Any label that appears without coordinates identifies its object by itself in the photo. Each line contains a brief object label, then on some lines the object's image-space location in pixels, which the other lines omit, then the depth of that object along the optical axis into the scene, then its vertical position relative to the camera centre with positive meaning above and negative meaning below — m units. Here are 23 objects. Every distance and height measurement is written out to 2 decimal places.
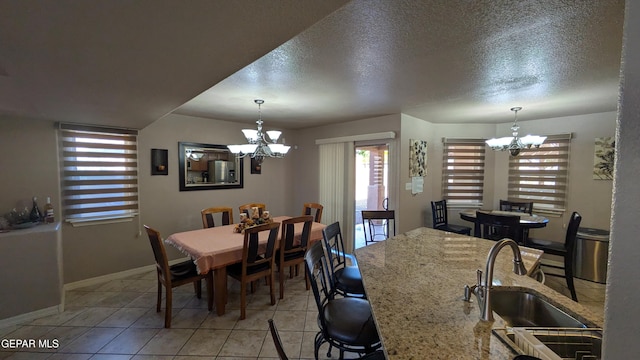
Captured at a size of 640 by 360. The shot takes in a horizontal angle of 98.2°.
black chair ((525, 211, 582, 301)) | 3.12 -0.91
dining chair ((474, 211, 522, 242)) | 3.16 -0.62
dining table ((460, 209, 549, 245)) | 3.41 -0.62
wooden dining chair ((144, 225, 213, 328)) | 2.55 -1.04
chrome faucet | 1.15 -0.44
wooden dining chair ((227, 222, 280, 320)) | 2.71 -0.95
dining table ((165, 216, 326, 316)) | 2.60 -0.79
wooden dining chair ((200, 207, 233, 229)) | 3.66 -0.65
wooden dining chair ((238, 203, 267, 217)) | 3.88 -0.55
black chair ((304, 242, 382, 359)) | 1.54 -0.89
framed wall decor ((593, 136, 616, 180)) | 3.75 +0.21
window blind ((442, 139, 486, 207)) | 4.77 +0.00
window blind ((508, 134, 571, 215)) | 4.12 -0.03
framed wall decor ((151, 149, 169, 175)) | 3.88 +0.09
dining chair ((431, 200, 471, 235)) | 4.24 -0.77
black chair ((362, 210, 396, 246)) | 3.26 -0.53
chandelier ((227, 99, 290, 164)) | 3.05 +0.25
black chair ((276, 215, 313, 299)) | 3.10 -0.89
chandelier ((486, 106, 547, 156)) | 3.49 +0.39
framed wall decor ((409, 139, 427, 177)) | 4.10 +0.21
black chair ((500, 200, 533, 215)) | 4.24 -0.53
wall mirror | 4.16 +0.03
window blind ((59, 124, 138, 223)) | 3.31 -0.07
